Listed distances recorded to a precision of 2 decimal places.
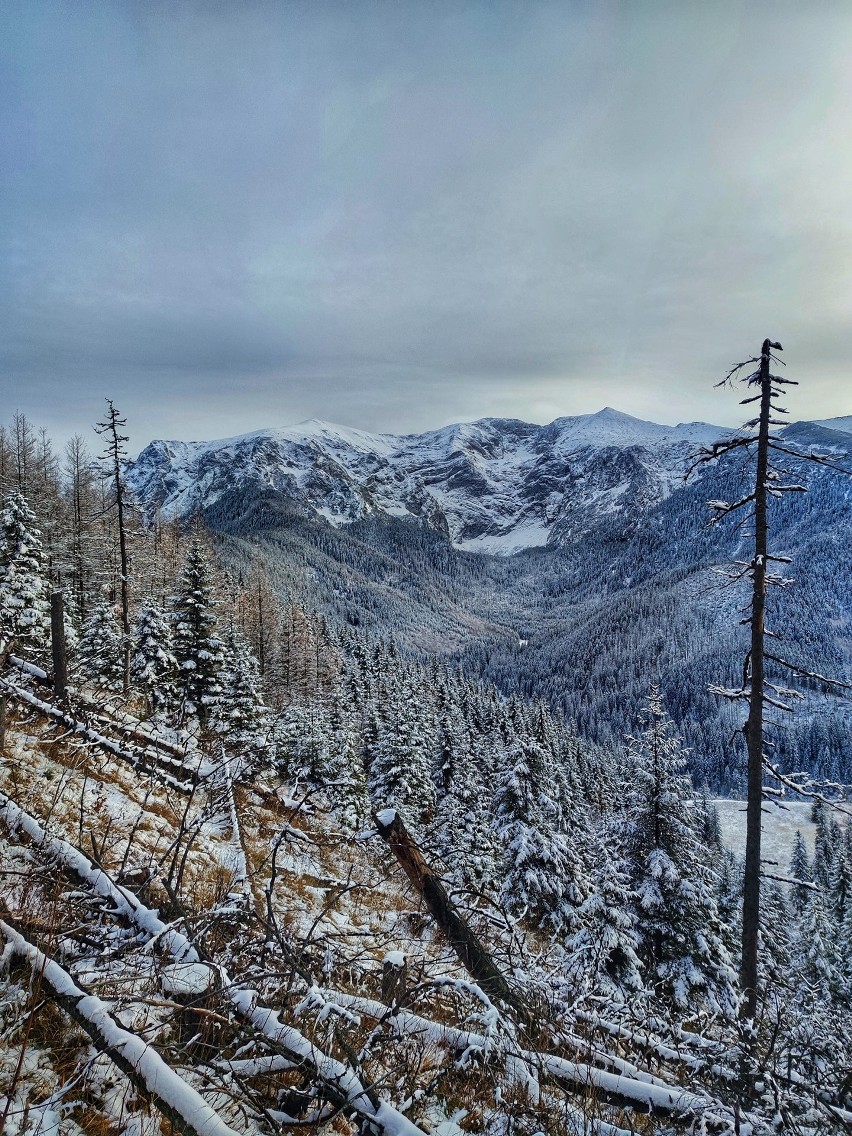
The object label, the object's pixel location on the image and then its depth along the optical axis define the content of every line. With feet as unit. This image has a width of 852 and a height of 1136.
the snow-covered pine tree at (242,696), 87.61
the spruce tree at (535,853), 58.59
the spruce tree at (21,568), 78.18
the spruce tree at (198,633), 84.84
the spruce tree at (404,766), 90.22
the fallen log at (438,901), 14.29
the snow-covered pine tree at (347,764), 80.41
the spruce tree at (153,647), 81.05
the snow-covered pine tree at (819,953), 88.53
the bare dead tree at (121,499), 74.02
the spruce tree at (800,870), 162.44
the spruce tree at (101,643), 81.71
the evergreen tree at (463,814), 67.67
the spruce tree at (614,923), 43.32
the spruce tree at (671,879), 43.42
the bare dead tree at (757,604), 30.71
